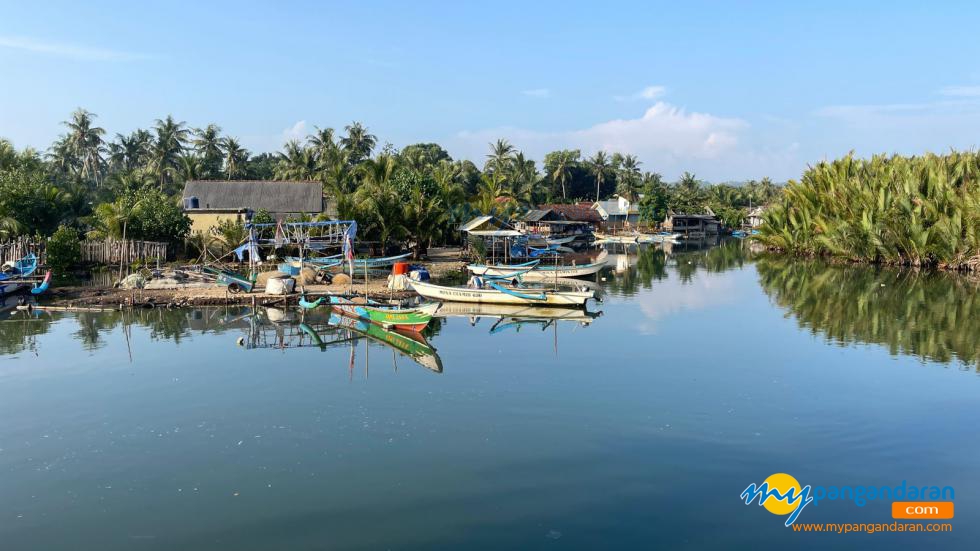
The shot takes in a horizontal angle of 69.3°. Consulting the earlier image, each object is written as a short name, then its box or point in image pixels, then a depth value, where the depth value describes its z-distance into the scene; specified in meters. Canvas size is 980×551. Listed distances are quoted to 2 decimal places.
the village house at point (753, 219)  91.50
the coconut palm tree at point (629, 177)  90.85
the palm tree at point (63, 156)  64.06
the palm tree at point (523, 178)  76.06
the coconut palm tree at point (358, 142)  66.75
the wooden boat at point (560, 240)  56.70
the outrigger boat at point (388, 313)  21.52
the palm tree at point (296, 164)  59.78
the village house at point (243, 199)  42.12
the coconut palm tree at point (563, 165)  89.44
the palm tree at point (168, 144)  60.84
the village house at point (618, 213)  82.19
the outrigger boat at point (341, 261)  35.72
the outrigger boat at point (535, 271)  34.91
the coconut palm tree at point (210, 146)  62.03
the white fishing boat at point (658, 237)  71.44
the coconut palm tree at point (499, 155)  78.38
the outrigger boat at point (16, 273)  27.83
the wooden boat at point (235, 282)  29.36
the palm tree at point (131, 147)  67.25
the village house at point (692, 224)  80.69
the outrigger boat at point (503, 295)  27.22
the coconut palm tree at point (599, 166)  95.62
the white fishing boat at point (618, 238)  71.04
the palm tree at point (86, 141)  62.94
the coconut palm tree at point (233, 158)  62.94
